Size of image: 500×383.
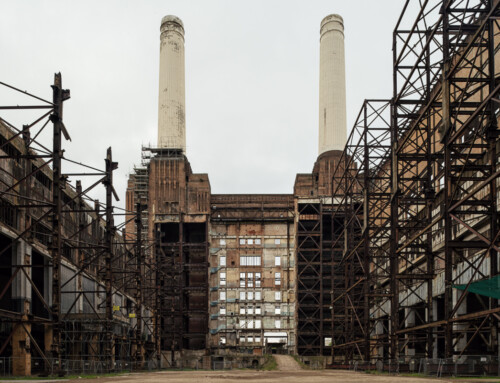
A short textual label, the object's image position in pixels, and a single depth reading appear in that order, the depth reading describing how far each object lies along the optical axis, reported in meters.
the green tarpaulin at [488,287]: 24.42
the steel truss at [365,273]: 48.31
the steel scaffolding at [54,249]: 30.25
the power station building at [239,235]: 86.00
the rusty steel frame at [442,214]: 27.11
